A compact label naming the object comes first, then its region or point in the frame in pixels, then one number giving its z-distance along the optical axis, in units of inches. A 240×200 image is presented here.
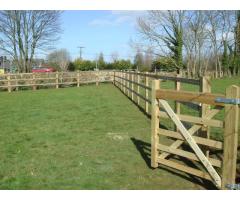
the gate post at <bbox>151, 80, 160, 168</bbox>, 132.6
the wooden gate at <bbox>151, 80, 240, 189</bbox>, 100.4
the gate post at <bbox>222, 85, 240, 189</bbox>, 99.5
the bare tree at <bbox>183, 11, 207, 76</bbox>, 1054.0
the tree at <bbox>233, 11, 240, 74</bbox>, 1077.1
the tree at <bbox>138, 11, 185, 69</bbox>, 1042.5
